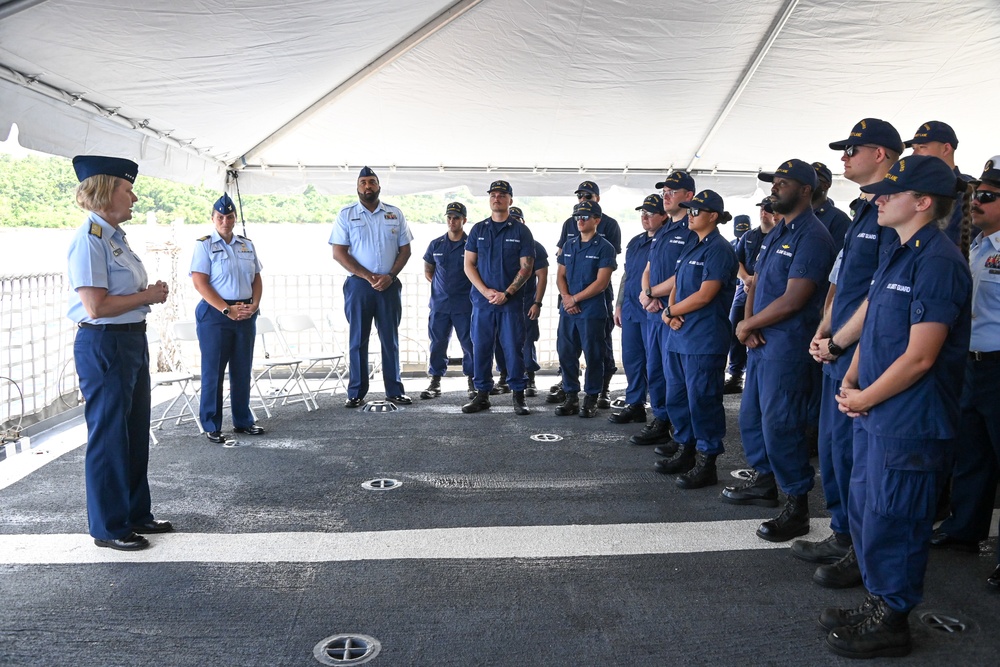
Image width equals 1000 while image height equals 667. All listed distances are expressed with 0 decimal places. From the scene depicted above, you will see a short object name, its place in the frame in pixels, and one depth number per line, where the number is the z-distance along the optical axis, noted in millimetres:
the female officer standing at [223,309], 5555
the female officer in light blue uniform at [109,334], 3371
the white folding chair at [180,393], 5705
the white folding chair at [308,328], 7012
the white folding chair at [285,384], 6496
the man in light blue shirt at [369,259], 6719
